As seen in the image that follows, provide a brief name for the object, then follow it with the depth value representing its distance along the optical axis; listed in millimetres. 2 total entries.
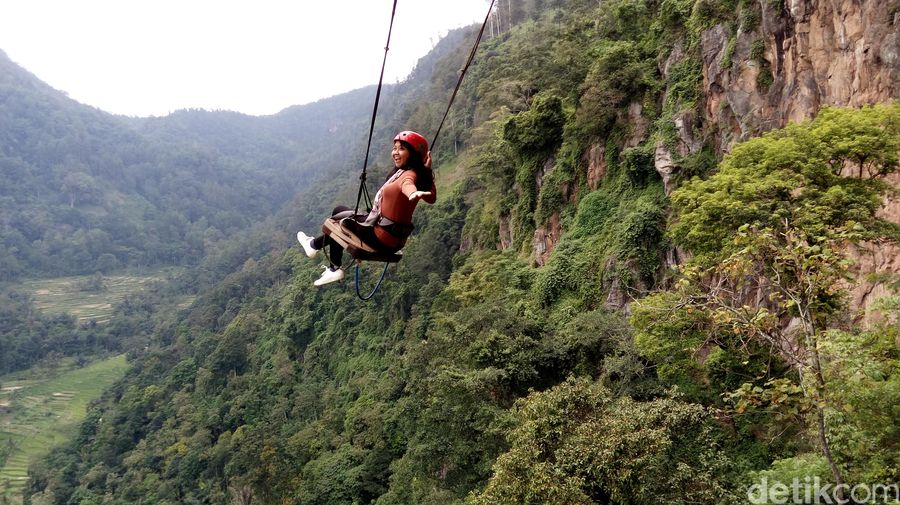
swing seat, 5113
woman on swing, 4898
